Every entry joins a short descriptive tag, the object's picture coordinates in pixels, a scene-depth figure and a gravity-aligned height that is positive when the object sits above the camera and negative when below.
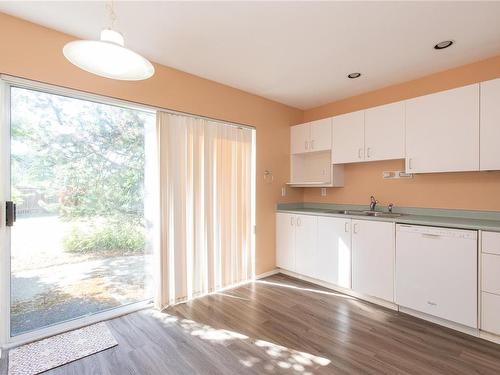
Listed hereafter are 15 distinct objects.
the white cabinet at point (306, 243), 3.36 -0.79
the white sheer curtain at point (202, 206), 2.74 -0.25
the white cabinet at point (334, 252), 3.02 -0.83
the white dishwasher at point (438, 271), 2.16 -0.80
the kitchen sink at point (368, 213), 3.05 -0.35
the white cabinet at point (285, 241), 3.65 -0.82
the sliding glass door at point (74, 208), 2.10 -0.21
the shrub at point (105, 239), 2.37 -0.54
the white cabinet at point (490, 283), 2.03 -0.80
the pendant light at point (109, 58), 1.14 +0.64
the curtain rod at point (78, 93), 1.98 +0.84
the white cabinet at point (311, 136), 3.59 +0.77
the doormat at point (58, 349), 1.80 -1.31
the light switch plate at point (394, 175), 3.06 +0.15
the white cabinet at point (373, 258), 2.66 -0.81
